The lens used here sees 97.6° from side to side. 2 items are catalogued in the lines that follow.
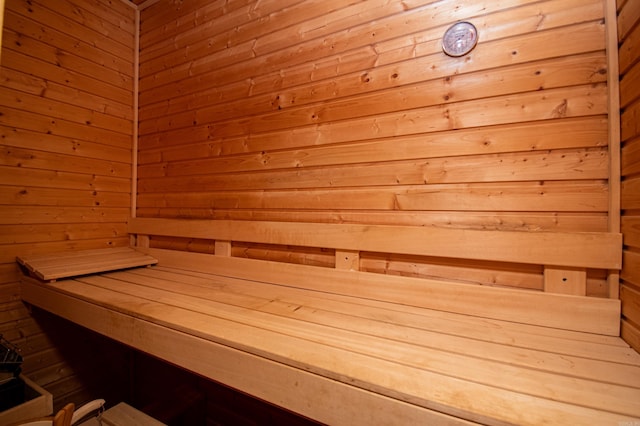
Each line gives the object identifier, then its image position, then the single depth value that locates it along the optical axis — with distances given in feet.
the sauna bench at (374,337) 2.60
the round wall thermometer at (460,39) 4.72
